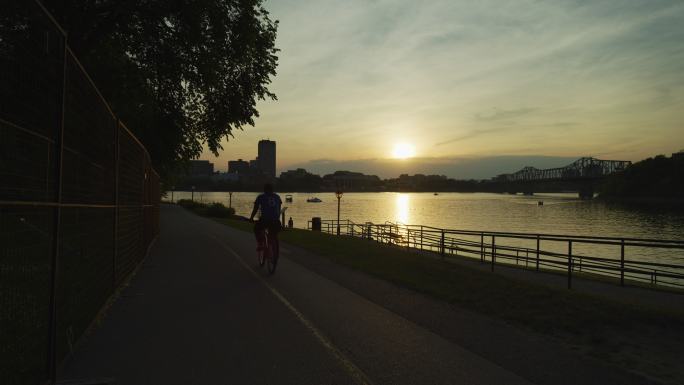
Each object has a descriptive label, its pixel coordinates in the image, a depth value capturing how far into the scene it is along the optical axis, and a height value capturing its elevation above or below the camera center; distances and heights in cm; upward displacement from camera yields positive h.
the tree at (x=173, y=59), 1717 +562
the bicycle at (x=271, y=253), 1146 -127
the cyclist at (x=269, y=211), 1143 -27
